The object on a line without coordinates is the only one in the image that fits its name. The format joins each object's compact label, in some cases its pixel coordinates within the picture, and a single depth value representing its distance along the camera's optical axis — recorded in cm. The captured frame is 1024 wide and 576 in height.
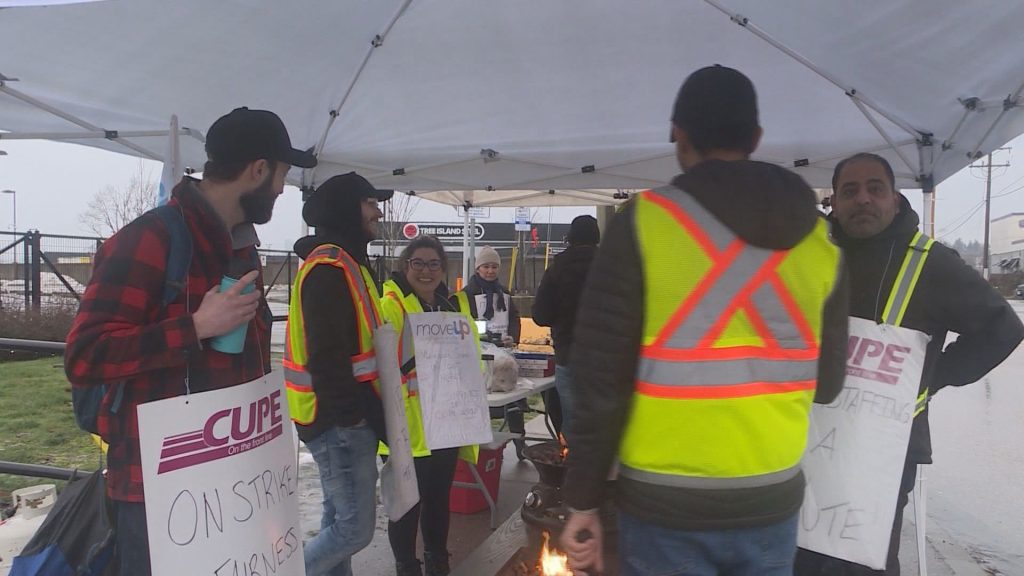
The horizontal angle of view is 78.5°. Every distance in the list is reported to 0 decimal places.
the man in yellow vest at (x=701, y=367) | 129
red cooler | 443
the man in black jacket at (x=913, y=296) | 214
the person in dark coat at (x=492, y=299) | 632
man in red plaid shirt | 144
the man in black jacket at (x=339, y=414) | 248
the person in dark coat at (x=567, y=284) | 416
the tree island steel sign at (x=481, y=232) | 2144
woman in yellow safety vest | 318
